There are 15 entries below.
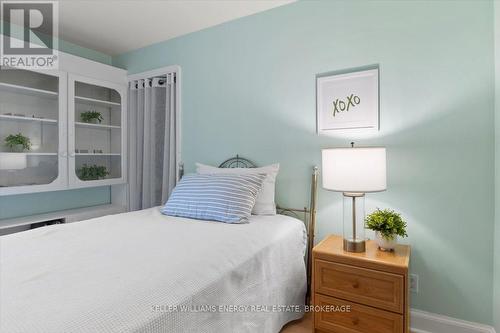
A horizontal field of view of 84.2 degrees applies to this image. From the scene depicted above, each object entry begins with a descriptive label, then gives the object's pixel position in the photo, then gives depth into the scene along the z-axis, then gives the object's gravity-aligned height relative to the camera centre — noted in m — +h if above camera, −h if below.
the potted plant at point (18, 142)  2.43 +0.20
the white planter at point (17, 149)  2.45 +0.14
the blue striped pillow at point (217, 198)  1.90 -0.24
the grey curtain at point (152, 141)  2.95 +0.26
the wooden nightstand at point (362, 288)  1.49 -0.71
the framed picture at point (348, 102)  1.97 +0.47
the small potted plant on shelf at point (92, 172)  2.92 -0.08
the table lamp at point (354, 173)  1.61 -0.05
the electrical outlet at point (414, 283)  1.86 -0.79
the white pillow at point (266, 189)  2.16 -0.19
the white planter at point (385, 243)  1.68 -0.47
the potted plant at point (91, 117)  2.95 +0.53
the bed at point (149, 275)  0.83 -0.42
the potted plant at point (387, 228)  1.67 -0.38
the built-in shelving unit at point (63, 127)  2.45 +0.37
